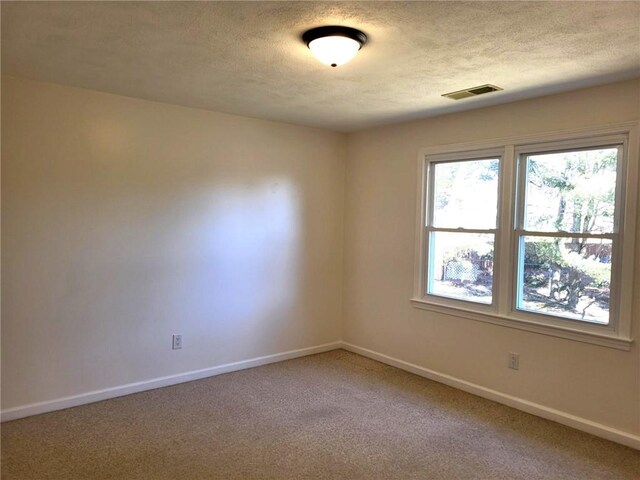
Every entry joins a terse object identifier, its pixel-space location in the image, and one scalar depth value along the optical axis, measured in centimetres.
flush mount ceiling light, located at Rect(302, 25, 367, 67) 222
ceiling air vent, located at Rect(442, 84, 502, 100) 316
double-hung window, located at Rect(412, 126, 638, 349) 301
